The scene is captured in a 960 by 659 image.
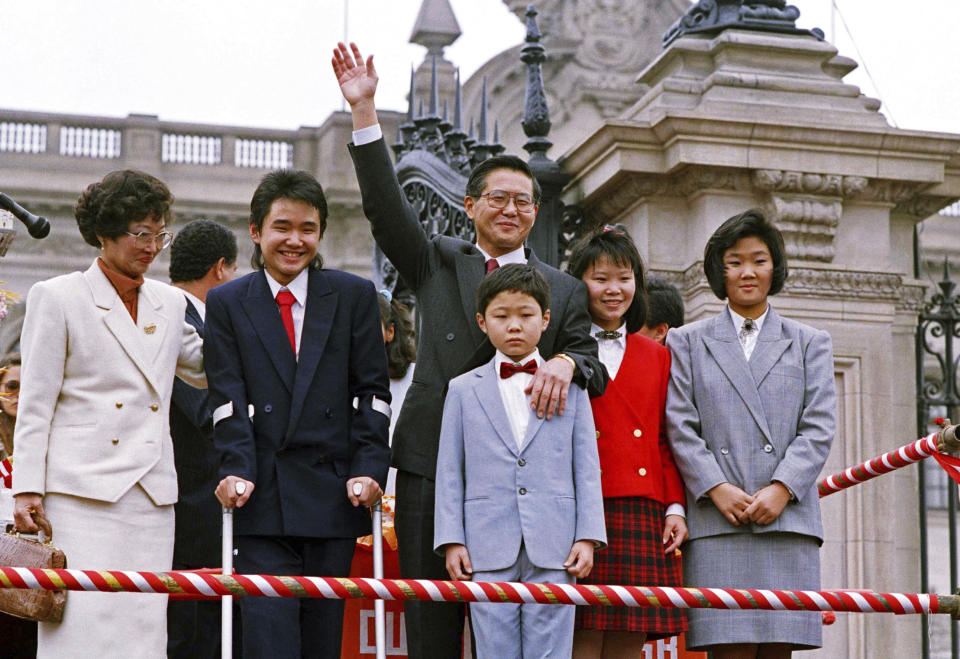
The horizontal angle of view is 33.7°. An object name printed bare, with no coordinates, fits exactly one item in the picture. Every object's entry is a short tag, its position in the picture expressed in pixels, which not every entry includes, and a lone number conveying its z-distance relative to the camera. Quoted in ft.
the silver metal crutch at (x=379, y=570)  17.11
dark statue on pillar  27.07
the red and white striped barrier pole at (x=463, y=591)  14.52
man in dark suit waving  17.66
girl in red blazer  17.74
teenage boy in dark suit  16.78
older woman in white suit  16.34
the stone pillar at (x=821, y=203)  25.00
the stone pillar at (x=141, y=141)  80.74
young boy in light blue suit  16.65
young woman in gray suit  17.65
